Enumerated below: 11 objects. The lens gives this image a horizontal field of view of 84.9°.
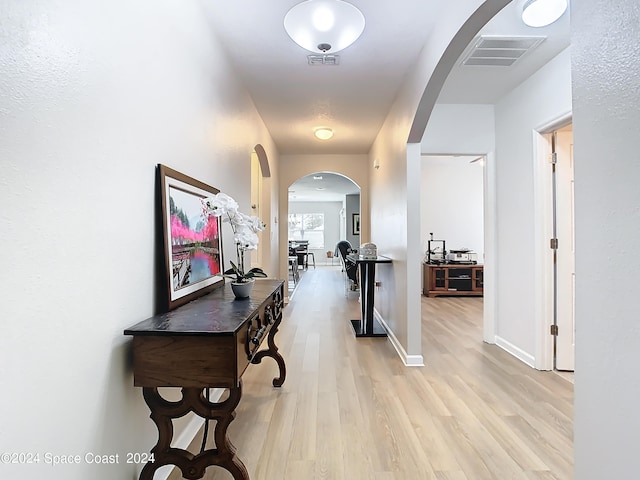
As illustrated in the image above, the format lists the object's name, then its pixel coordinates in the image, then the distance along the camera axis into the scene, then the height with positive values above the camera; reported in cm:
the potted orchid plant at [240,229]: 165 +4
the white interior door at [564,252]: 294 -16
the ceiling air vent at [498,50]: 248 +138
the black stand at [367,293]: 402 -66
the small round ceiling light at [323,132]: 438 +131
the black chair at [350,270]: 659 -67
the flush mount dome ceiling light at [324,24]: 191 +122
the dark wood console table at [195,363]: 125 -46
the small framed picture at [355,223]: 1202 +44
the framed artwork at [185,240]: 154 -1
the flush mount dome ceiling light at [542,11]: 208 +137
